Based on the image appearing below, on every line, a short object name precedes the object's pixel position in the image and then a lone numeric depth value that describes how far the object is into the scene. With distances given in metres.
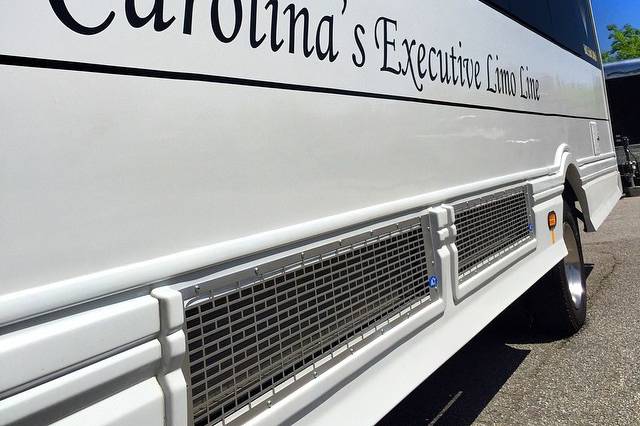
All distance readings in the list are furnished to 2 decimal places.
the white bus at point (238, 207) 1.04
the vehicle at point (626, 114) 10.90
